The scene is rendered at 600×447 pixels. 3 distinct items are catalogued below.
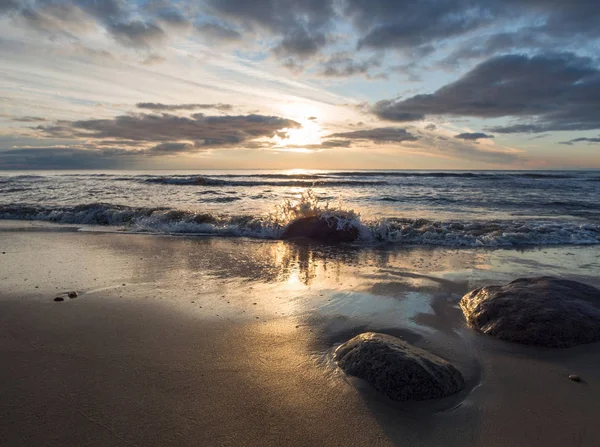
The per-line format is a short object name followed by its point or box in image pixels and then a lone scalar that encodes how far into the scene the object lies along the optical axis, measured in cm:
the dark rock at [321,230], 924
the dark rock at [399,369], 273
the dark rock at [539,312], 362
